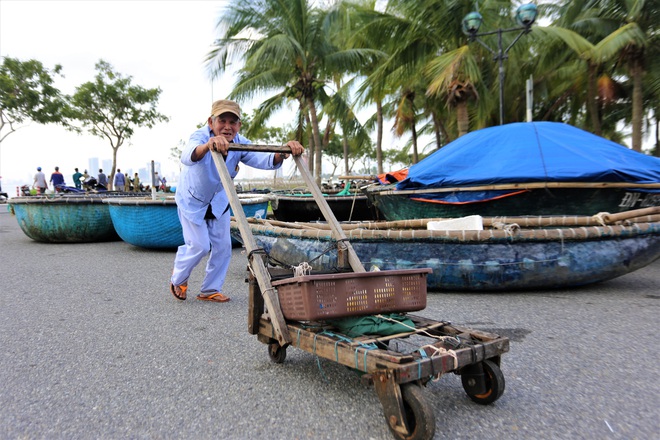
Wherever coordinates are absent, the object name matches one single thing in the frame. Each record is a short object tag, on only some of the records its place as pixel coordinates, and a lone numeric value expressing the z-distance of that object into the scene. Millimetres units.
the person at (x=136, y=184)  27006
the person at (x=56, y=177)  19908
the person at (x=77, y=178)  22781
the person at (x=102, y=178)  23573
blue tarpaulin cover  6078
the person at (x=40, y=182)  20125
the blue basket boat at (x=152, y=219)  7562
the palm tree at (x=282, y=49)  15203
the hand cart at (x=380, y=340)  1933
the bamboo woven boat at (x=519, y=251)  4465
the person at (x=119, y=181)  25078
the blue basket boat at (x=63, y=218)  8914
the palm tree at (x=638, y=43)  14969
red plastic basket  2271
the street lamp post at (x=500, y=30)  10406
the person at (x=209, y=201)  3676
